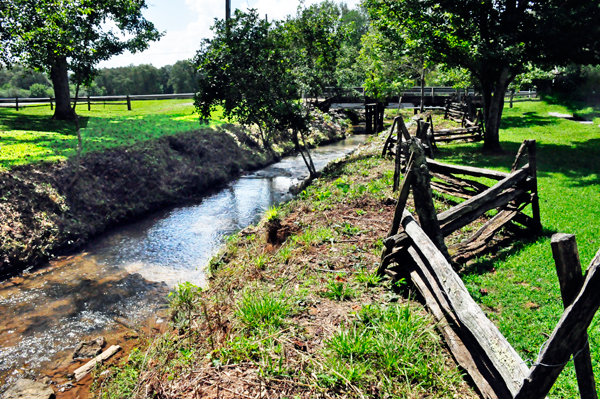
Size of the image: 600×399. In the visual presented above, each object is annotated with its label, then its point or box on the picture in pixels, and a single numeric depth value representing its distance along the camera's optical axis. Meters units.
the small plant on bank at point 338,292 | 5.15
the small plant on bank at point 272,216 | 8.96
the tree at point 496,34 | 12.86
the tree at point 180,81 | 77.44
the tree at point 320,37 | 20.70
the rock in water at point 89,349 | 6.38
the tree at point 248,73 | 13.86
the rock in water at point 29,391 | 5.36
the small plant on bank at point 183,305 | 5.87
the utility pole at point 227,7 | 23.00
